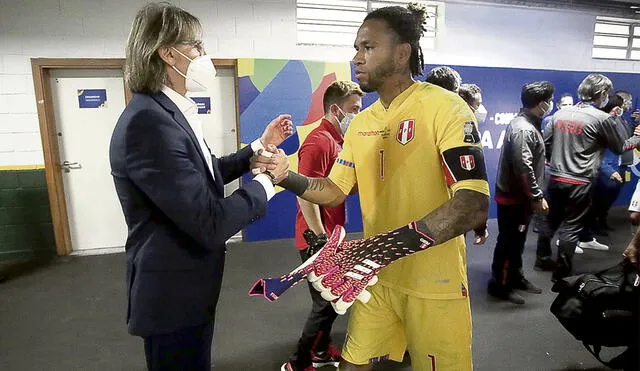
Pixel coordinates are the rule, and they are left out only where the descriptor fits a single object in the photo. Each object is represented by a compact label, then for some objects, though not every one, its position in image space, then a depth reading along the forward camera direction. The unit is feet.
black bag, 6.22
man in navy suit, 3.31
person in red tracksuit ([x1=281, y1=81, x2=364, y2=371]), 6.46
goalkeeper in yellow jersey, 3.34
